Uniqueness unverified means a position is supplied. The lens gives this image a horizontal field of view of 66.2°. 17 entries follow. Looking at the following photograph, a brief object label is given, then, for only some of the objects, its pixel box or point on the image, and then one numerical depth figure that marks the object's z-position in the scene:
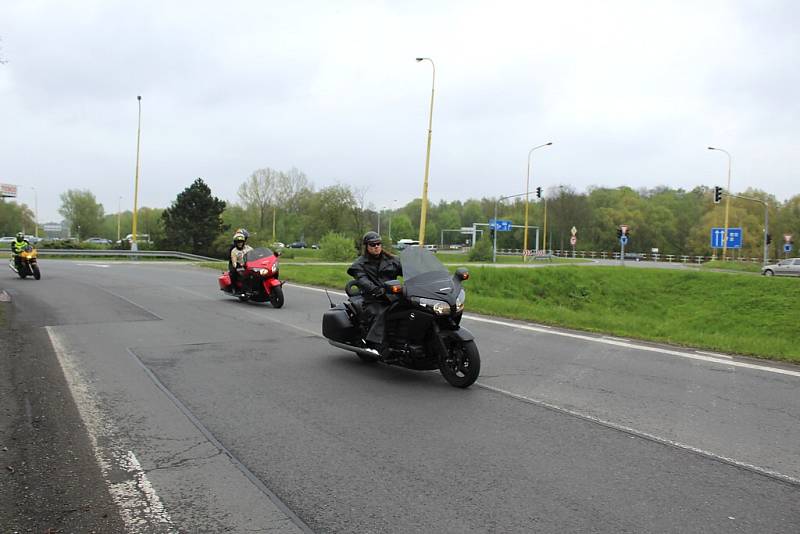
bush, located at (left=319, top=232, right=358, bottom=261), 45.81
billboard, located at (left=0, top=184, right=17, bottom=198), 80.38
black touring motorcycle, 6.55
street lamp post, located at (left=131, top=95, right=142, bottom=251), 42.69
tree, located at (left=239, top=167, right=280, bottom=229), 79.50
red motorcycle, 14.34
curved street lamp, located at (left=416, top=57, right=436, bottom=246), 30.42
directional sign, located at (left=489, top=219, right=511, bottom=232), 70.80
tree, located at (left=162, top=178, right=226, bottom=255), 53.72
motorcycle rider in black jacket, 7.23
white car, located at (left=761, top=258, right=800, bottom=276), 39.78
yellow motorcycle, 20.75
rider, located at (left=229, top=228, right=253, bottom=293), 15.06
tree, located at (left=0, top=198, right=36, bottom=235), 83.50
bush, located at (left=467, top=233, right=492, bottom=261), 56.31
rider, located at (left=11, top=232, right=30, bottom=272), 20.83
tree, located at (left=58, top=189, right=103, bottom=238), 92.00
